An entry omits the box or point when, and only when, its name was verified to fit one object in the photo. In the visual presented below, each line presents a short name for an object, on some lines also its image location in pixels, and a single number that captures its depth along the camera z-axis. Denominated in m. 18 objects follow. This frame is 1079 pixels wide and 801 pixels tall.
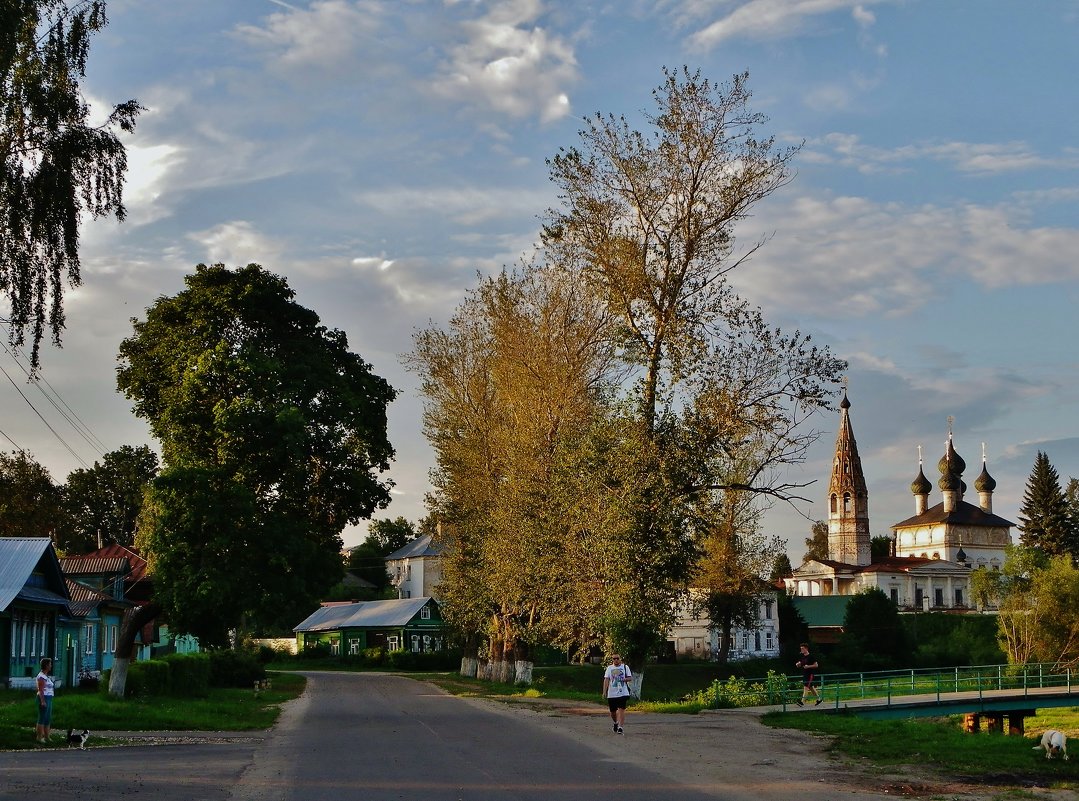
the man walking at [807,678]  32.62
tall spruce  117.31
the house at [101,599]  48.34
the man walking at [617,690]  23.43
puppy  19.73
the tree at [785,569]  132.19
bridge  35.44
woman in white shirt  20.78
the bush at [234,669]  43.91
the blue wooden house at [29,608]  36.22
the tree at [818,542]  157.16
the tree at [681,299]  31.98
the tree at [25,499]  70.50
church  125.81
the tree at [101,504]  90.00
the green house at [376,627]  87.88
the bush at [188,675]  34.06
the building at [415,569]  106.44
